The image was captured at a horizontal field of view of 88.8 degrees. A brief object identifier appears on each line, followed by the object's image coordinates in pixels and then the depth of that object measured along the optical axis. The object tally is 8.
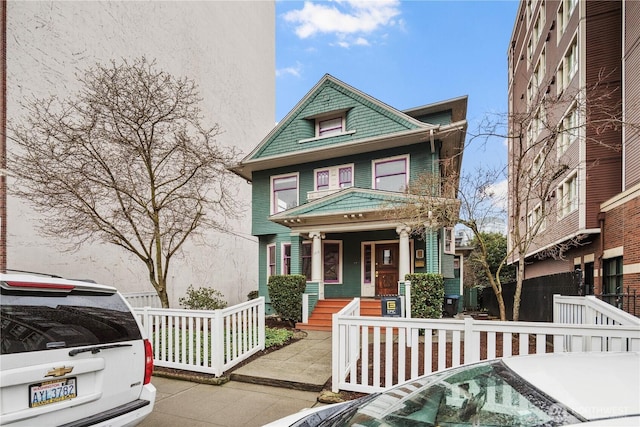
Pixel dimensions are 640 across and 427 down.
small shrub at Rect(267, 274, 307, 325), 9.97
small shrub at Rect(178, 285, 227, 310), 8.53
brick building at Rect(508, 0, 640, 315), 9.48
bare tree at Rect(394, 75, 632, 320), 5.82
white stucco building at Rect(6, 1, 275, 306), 8.58
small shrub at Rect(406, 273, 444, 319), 8.59
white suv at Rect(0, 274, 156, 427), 2.10
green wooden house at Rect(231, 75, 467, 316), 10.20
